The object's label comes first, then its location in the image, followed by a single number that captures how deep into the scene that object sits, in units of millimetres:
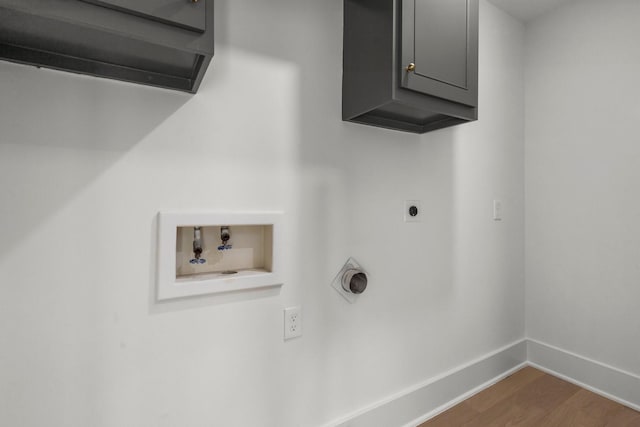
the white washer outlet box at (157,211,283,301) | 903
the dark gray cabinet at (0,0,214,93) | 613
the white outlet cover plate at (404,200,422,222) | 1468
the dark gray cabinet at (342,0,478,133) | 1020
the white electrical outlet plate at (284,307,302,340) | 1127
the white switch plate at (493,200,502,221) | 1874
